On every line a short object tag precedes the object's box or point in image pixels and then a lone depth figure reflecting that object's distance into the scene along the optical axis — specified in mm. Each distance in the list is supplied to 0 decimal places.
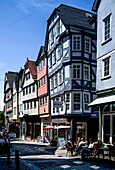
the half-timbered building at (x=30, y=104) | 40469
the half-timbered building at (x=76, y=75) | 27359
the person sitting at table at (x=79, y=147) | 18047
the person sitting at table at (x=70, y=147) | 18102
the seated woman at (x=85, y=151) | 15719
